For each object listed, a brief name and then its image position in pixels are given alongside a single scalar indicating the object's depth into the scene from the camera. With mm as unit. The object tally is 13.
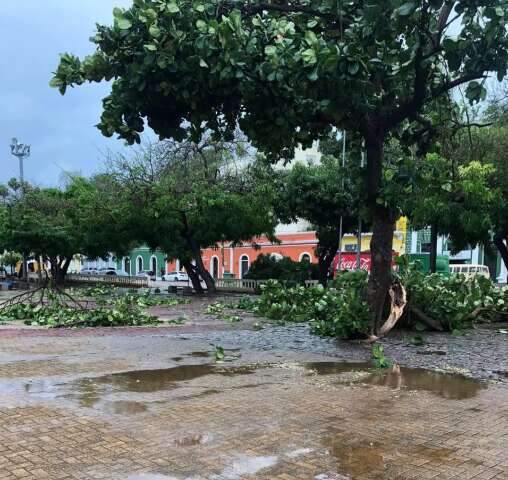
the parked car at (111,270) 70356
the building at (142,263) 73788
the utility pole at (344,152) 19091
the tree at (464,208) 18828
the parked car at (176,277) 61962
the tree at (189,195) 25469
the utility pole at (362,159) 12022
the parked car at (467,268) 38050
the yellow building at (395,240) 45000
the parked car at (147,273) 70719
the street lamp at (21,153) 37719
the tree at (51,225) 30906
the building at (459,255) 46094
